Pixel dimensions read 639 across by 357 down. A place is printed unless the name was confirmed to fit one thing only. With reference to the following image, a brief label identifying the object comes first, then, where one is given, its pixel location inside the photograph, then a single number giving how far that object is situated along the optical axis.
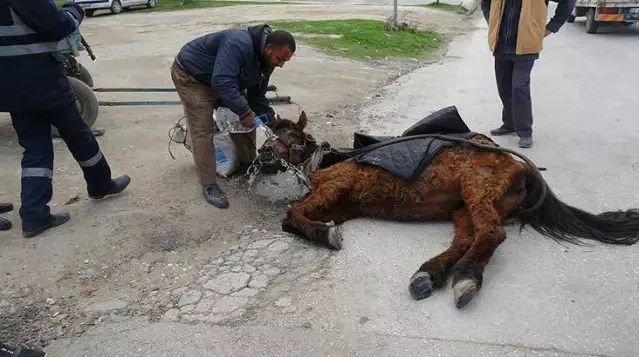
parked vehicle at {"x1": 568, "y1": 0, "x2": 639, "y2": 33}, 13.86
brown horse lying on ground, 3.71
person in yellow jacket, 5.71
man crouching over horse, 4.20
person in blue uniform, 3.83
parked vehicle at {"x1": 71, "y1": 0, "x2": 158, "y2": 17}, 23.00
